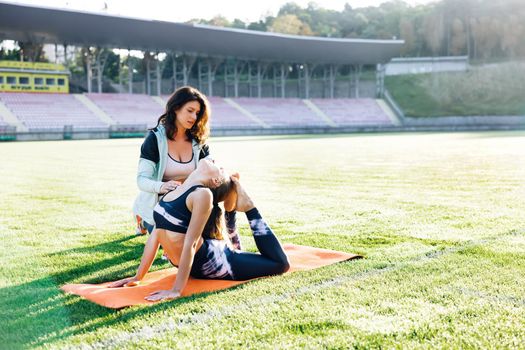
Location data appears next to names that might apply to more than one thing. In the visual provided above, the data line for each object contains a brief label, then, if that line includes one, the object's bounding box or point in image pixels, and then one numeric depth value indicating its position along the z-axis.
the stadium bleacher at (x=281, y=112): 54.19
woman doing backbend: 4.12
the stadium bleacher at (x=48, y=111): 40.59
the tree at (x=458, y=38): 83.12
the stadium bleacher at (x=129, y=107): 45.59
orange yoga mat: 3.99
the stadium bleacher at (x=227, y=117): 48.57
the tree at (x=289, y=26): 89.12
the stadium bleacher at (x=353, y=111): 58.78
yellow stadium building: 45.12
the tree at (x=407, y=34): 86.75
